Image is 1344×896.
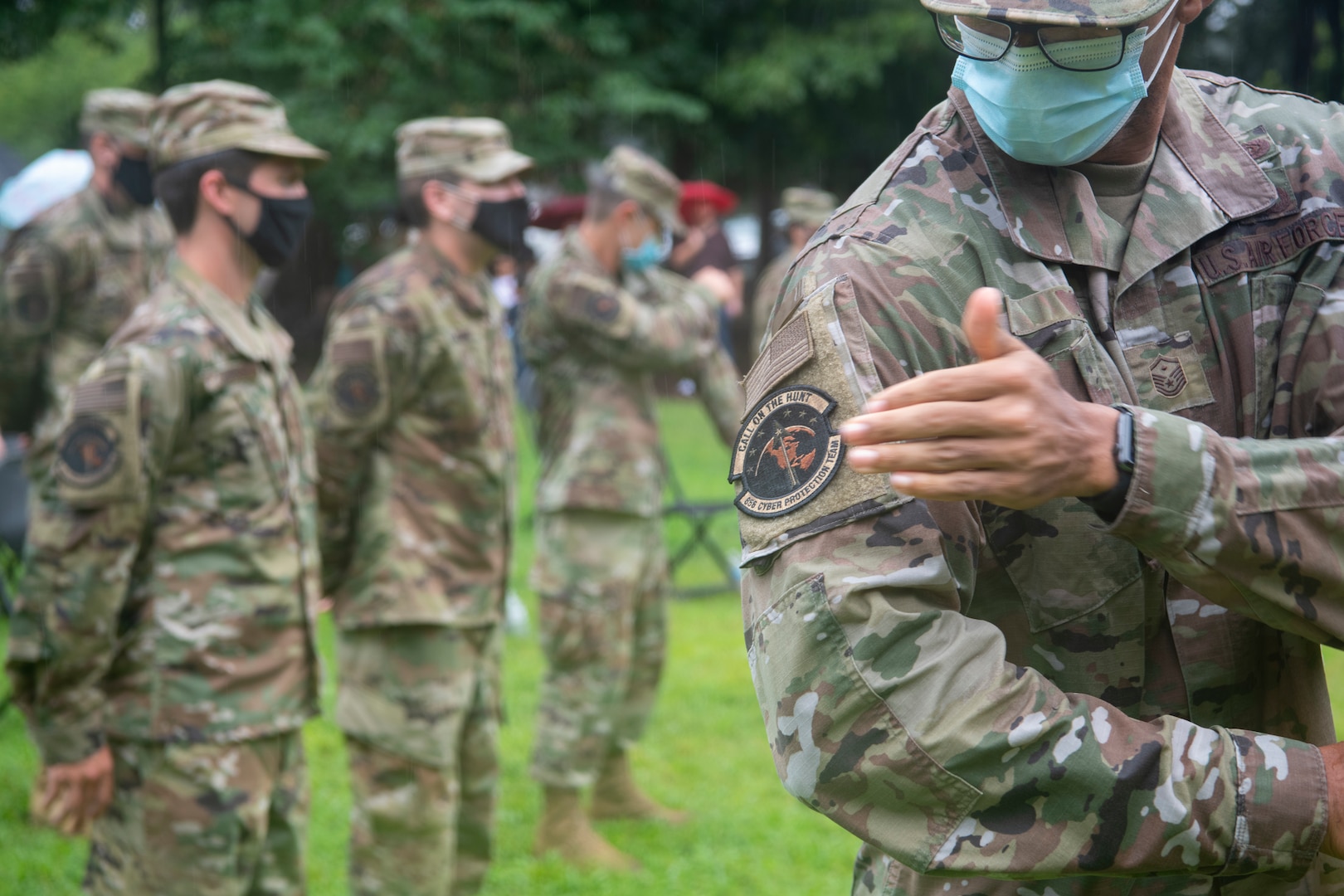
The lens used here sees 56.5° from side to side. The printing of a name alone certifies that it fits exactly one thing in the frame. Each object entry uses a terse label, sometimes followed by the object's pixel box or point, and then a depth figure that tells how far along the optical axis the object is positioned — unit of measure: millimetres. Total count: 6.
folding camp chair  9145
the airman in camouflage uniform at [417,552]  4004
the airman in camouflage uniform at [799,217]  10008
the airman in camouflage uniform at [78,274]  5746
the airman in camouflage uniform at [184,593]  2973
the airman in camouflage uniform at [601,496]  5105
